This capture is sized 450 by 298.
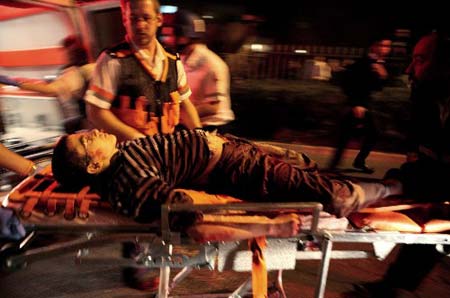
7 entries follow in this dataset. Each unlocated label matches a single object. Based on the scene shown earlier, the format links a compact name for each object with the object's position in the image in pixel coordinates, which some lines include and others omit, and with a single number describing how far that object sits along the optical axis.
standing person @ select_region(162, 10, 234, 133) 3.25
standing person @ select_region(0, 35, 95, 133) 3.26
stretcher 1.90
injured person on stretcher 1.92
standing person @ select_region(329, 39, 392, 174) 4.19
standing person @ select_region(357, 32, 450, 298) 2.39
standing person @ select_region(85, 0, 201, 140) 2.55
